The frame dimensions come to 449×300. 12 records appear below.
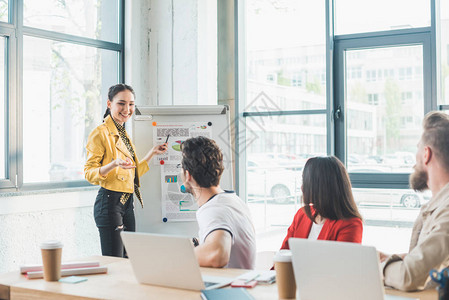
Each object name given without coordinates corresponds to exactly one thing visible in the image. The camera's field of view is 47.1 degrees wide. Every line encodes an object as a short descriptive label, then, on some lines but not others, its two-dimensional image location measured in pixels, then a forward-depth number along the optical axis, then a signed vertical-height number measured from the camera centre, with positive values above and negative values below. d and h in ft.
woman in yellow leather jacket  11.69 -0.50
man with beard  5.22 -0.81
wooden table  5.39 -1.56
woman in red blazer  7.20 -0.75
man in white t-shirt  6.55 -0.89
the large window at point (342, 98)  13.58 +1.34
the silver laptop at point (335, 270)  4.42 -1.10
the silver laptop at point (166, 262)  5.46 -1.24
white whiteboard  12.83 +0.17
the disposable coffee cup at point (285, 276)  5.15 -1.29
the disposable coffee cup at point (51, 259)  6.05 -1.29
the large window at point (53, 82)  12.37 +1.80
